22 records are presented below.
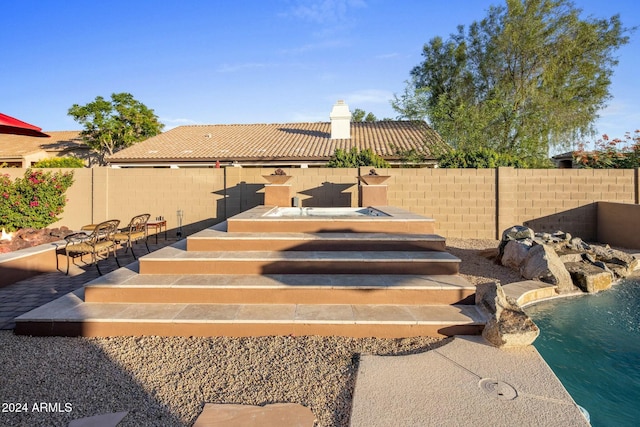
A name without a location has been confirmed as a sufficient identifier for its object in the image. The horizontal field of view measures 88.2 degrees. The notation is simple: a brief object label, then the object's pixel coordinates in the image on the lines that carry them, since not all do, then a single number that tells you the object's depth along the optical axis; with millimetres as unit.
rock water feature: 5508
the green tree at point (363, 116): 31680
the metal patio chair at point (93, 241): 5836
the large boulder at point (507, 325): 3189
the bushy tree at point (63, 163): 12047
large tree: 14102
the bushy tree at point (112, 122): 22625
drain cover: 2441
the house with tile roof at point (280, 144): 14146
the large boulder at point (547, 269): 5398
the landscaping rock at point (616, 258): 6453
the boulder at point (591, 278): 5527
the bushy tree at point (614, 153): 10414
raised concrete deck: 3490
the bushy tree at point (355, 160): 10484
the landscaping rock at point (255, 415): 2195
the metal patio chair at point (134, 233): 6898
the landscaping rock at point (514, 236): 7027
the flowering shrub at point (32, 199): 9031
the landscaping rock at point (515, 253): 6242
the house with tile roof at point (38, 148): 20772
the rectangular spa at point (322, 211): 8465
